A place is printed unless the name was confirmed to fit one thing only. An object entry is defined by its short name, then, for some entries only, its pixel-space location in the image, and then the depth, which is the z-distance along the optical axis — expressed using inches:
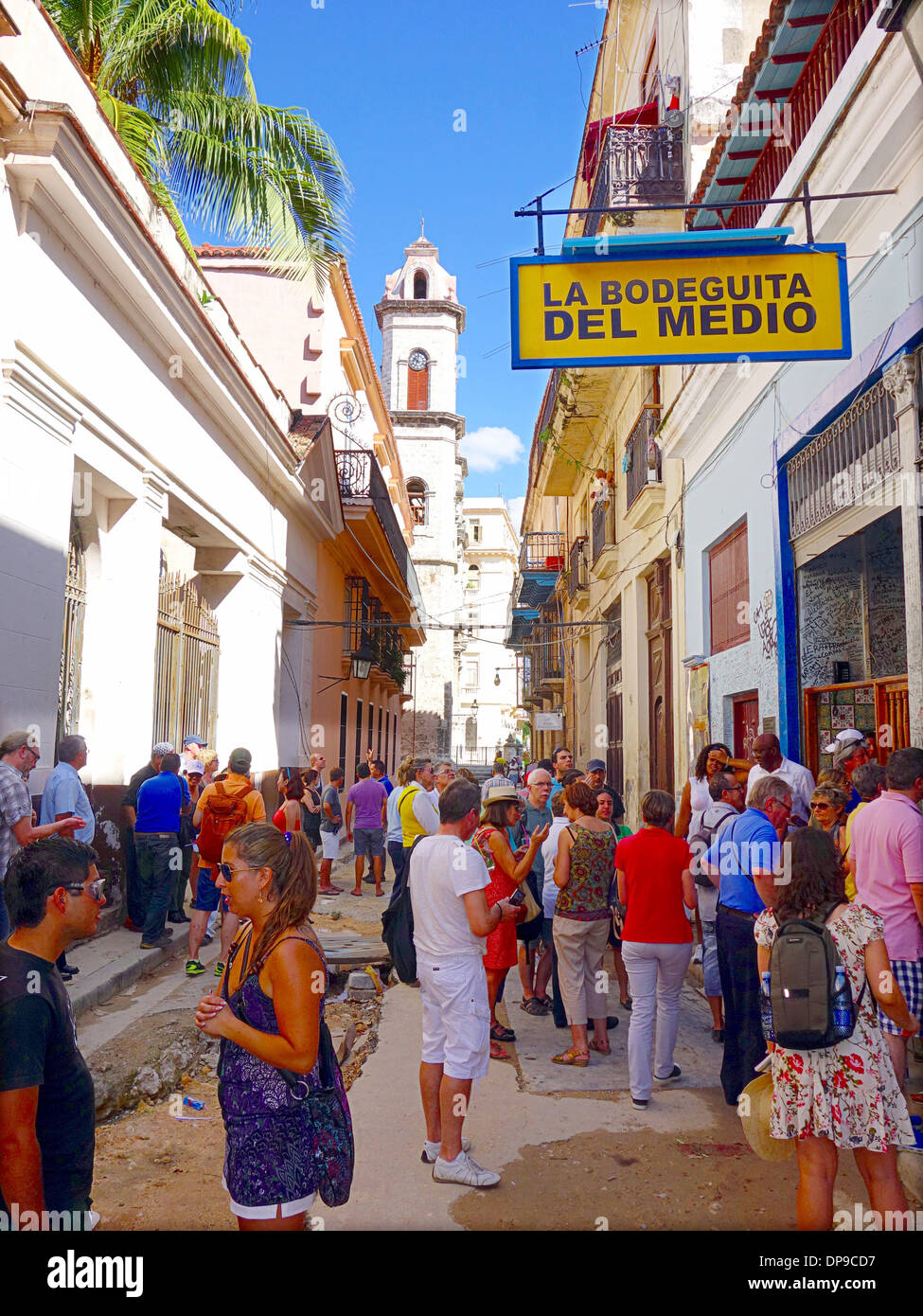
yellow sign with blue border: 209.5
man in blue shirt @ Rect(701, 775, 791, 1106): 182.2
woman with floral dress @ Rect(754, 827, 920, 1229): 116.0
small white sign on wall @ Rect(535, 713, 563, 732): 950.4
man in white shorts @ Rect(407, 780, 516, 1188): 154.9
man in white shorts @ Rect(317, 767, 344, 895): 480.7
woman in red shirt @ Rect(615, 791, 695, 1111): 191.9
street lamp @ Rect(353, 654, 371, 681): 743.7
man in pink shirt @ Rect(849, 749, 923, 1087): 156.5
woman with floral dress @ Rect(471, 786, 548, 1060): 203.6
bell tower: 1647.4
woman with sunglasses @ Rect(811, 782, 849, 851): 190.9
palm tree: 366.6
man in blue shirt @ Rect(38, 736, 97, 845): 246.7
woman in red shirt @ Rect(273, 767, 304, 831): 310.8
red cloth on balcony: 451.8
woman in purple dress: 93.8
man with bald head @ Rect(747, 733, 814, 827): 239.8
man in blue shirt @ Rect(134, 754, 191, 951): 297.7
